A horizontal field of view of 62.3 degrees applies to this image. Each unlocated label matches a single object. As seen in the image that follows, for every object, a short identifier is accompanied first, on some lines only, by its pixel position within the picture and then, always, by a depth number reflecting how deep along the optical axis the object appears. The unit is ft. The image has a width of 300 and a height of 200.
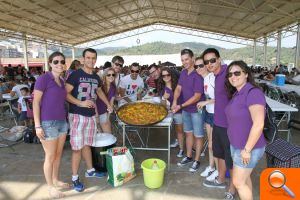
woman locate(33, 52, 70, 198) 7.89
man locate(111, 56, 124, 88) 13.43
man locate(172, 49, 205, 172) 10.53
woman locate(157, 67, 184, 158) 11.94
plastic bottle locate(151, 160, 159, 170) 9.82
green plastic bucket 9.47
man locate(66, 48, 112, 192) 9.07
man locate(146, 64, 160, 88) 22.33
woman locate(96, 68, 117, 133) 11.35
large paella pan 10.62
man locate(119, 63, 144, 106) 14.61
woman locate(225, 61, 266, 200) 5.76
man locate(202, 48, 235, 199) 8.20
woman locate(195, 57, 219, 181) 9.60
